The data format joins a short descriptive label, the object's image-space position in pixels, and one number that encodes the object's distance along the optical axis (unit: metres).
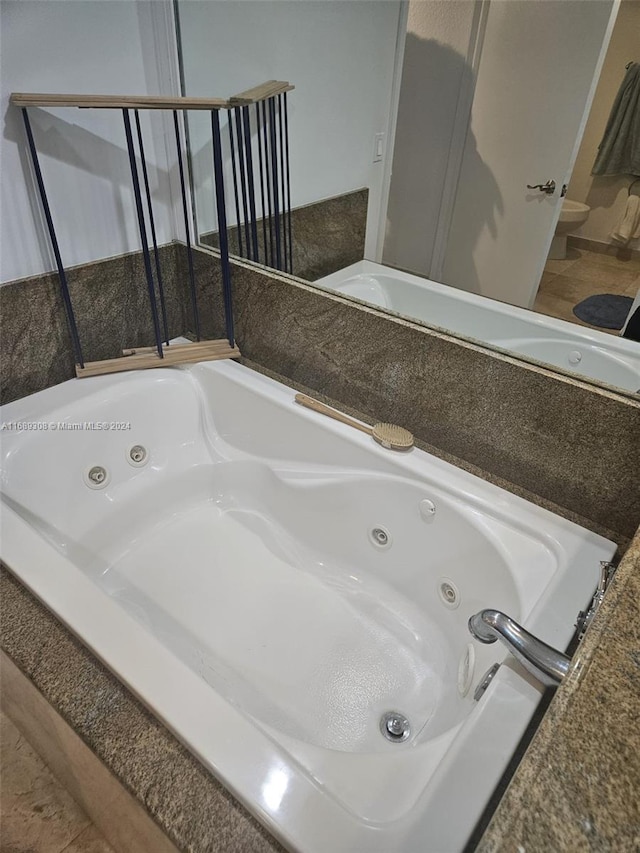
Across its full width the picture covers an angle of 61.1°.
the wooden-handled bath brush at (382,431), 1.40
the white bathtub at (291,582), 0.79
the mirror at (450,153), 1.07
